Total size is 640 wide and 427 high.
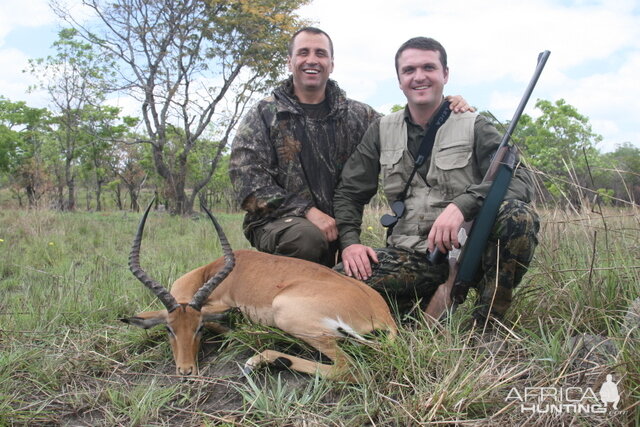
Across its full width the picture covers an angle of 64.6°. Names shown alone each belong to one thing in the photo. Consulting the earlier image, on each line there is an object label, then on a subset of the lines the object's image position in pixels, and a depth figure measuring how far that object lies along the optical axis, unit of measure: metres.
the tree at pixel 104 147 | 32.38
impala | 3.01
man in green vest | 3.36
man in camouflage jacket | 4.52
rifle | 3.32
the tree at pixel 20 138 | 33.91
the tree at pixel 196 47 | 18.80
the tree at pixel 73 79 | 25.56
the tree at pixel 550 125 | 28.90
